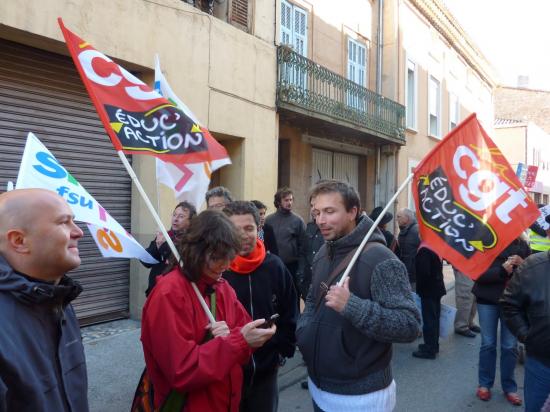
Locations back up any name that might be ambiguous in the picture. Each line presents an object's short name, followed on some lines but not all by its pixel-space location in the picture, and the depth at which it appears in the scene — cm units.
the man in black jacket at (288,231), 618
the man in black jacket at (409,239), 662
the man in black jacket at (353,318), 231
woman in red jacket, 207
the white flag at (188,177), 342
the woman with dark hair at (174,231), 447
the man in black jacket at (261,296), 285
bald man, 144
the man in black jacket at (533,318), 295
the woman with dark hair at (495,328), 457
